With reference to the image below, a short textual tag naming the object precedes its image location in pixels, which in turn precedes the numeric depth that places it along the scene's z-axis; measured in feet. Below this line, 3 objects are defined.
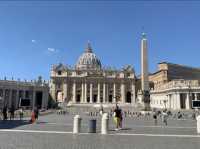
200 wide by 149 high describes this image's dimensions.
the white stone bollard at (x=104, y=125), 30.63
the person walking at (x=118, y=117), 36.59
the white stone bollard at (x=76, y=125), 30.94
